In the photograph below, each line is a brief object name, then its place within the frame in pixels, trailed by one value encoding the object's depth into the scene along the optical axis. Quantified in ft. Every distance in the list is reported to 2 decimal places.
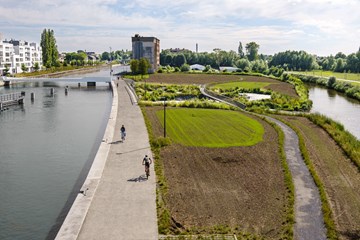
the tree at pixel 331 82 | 296.46
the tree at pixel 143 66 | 332.60
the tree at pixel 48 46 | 403.13
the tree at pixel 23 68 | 392.06
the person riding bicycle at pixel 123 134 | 94.02
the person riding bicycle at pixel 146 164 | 66.59
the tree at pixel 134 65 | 331.57
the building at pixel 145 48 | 389.17
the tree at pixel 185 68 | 435.94
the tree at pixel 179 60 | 541.63
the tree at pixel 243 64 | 501.15
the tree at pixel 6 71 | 343.05
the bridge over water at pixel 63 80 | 286.66
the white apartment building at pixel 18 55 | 366.02
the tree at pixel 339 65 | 471.25
